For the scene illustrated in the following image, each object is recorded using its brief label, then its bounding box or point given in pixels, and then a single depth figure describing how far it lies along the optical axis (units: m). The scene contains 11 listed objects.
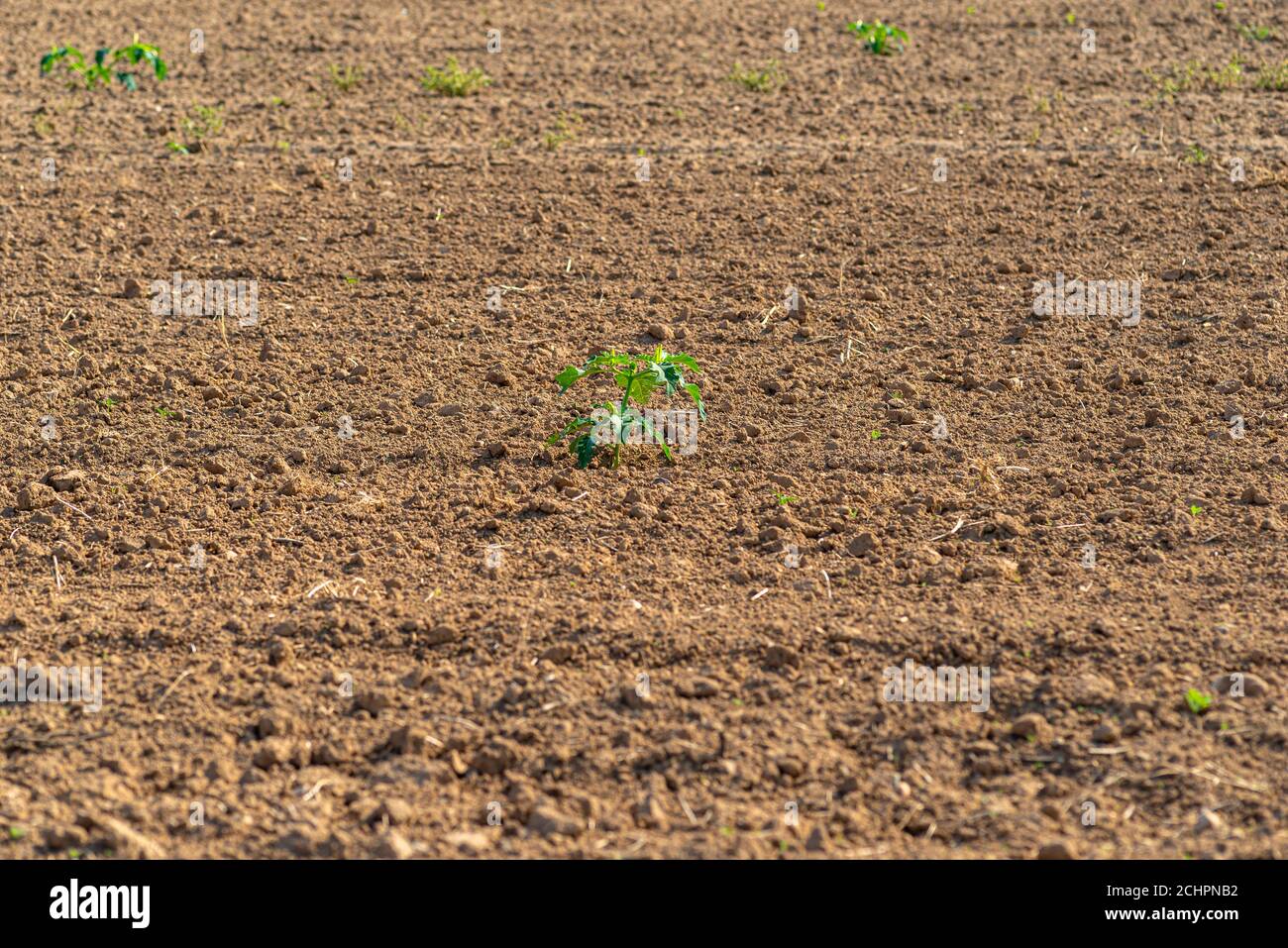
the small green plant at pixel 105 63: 8.61
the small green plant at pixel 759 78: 8.67
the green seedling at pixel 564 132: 7.86
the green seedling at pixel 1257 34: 9.28
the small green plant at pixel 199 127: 7.91
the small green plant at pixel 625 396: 4.83
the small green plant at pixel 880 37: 9.13
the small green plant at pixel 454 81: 8.65
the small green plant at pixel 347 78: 8.77
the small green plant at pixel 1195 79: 8.44
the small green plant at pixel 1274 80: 8.45
